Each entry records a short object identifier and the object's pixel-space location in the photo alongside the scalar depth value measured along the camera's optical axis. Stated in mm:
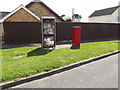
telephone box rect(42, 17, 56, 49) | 7775
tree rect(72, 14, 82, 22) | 62062
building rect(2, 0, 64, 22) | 14234
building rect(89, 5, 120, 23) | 32094
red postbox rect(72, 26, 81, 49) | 8812
